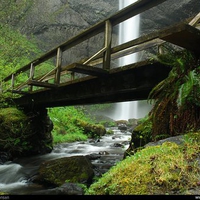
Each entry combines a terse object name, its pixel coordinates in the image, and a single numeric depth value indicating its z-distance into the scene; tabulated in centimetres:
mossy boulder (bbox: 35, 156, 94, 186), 670
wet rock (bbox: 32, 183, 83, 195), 564
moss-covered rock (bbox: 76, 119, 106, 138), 2089
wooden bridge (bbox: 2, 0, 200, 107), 326
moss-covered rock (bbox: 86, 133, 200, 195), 221
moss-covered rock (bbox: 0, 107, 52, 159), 1071
